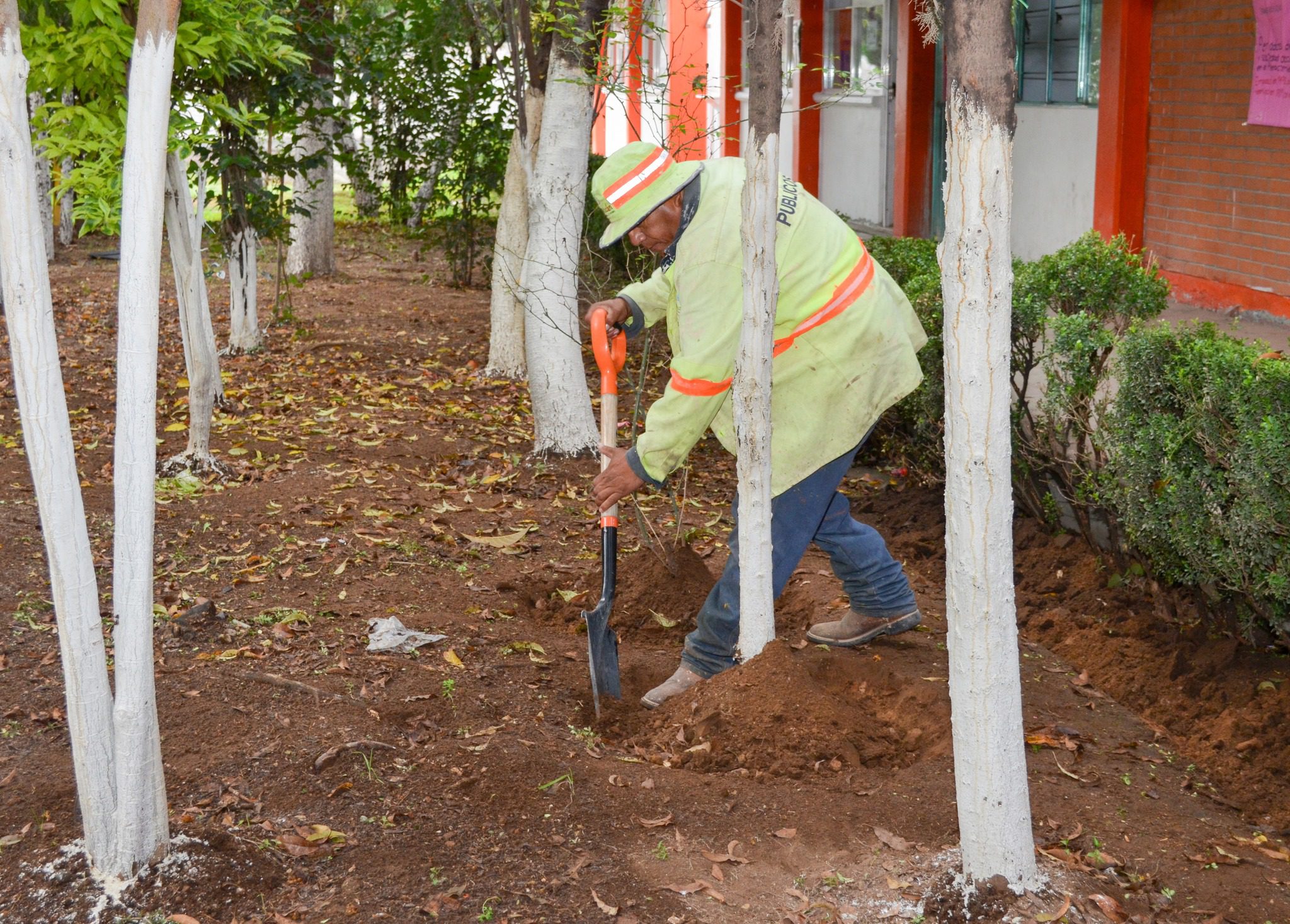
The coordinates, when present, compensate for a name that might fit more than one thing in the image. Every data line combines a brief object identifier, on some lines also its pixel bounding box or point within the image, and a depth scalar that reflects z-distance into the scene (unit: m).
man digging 3.72
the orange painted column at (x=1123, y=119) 10.93
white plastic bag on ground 4.32
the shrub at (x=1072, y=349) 4.80
